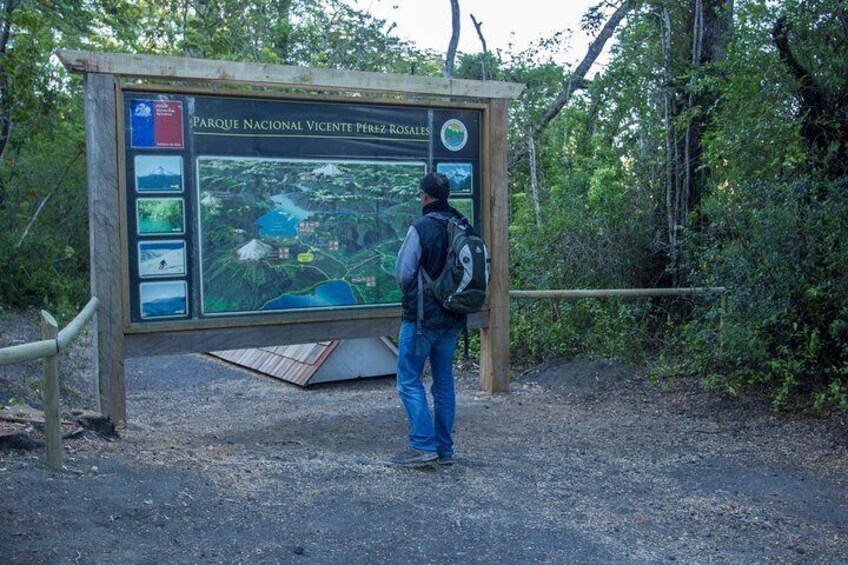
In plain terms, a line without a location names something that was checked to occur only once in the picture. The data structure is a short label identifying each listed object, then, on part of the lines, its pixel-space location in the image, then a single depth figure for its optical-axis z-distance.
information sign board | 7.85
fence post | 5.33
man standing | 6.49
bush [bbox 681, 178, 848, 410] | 7.97
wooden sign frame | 7.54
